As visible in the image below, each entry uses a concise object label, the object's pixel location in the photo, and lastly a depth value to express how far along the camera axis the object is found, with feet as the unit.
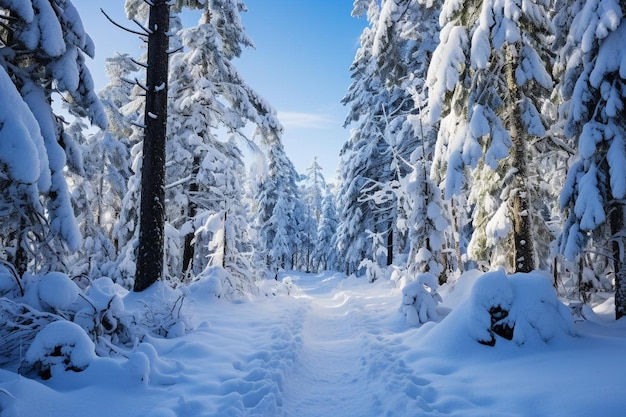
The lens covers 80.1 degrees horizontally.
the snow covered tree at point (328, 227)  166.40
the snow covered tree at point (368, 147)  63.93
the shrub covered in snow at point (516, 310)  17.31
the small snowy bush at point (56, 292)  15.46
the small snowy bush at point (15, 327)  13.77
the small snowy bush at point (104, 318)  15.99
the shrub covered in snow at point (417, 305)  26.96
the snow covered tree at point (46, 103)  16.20
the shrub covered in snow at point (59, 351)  12.85
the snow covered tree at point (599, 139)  20.76
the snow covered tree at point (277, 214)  132.26
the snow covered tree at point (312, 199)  191.81
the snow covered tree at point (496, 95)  26.30
